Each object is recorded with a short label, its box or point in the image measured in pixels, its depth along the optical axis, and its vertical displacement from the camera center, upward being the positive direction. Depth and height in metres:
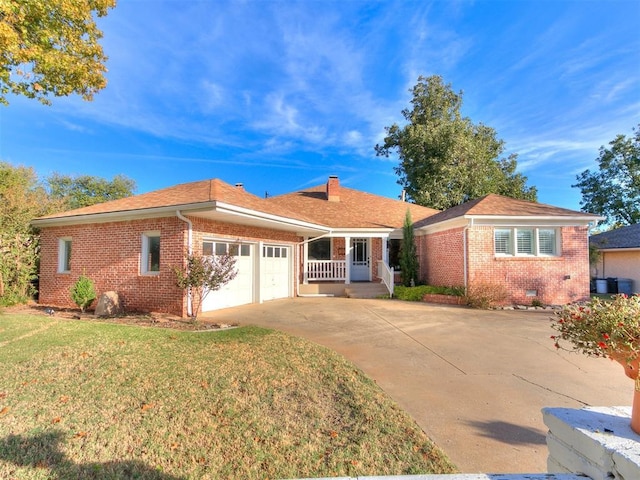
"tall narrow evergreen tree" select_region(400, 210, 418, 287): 14.79 -0.08
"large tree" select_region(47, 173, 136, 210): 30.75 +7.02
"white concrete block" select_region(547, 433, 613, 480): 1.51 -1.06
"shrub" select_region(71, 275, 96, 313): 9.37 -1.05
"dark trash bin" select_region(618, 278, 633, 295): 17.62 -1.58
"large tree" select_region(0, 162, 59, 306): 10.98 +0.31
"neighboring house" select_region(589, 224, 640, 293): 17.78 +0.07
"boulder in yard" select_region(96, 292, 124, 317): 9.11 -1.39
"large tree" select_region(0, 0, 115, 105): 7.44 +5.33
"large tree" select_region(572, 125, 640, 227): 27.47 +6.53
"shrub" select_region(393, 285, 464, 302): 12.80 -1.42
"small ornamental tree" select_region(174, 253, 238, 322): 8.38 -0.49
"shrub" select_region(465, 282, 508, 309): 11.45 -1.37
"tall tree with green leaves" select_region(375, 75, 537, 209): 23.91 +8.14
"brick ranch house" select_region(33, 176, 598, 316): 9.52 +0.35
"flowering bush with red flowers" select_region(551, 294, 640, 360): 1.70 -0.39
